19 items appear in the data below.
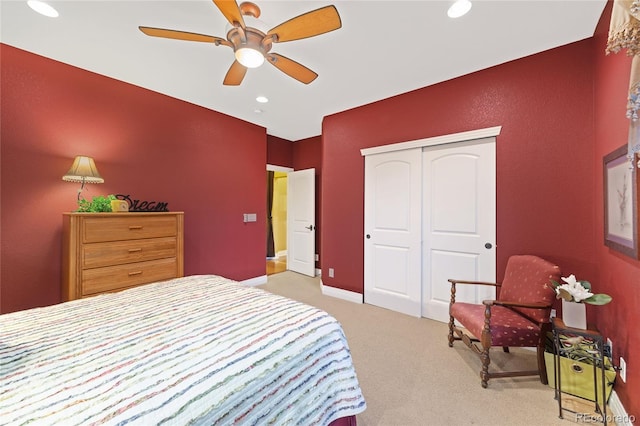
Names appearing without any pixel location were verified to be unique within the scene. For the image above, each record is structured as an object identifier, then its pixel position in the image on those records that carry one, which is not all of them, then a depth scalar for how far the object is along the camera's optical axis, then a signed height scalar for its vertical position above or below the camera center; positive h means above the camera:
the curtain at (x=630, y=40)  0.93 +0.68
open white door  4.83 -0.13
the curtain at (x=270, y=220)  6.35 -0.14
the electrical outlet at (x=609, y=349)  1.67 -0.89
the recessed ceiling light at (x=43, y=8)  1.80 +1.51
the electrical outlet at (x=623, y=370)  1.47 -0.91
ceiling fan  1.44 +1.15
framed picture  1.41 +0.08
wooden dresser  2.14 -0.35
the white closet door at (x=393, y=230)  3.04 -0.20
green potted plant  2.35 +0.08
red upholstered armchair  1.84 -0.80
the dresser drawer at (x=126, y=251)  2.20 -0.36
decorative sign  2.77 +0.09
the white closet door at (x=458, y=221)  2.58 -0.06
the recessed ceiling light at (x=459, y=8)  1.76 +1.50
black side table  1.51 -0.90
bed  0.70 -0.51
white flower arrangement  1.60 -0.51
